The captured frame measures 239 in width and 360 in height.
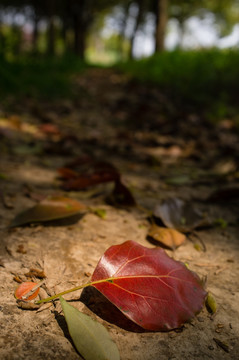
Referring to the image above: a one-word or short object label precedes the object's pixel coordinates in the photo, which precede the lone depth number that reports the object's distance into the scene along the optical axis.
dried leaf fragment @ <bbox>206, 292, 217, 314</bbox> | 0.35
